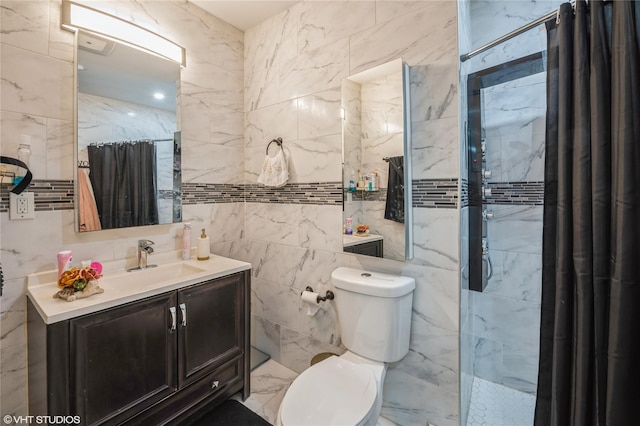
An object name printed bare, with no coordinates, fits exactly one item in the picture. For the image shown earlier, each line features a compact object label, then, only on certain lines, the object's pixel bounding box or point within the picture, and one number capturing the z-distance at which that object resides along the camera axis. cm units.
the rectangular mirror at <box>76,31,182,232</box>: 151
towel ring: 204
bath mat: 160
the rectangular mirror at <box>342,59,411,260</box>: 146
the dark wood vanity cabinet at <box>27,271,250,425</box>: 112
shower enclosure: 161
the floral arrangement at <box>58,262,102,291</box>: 124
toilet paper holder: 178
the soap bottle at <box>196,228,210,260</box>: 187
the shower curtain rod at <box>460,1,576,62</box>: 94
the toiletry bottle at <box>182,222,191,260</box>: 188
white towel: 197
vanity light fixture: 147
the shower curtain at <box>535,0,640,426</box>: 74
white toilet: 115
